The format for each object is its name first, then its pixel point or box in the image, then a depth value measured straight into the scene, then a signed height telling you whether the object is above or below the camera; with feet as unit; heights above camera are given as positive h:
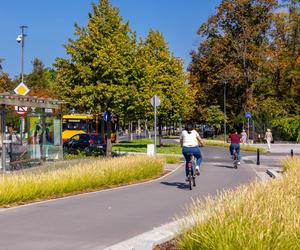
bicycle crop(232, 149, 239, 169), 79.30 -3.76
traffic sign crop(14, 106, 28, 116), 64.99 +3.09
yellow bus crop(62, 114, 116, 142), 153.28 +3.13
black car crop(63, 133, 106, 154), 112.16 -1.76
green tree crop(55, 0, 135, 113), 86.07 +11.38
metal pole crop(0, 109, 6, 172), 58.54 -0.73
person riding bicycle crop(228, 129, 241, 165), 80.28 -0.99
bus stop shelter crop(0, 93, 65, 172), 60.03 +0.30
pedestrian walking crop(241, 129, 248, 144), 154.61 -1.08
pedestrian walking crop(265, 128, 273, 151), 143.02 -0.81
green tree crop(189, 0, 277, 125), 212.23 +35.44
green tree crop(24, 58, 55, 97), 313.32 +35.29
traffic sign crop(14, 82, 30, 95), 68.28 +5.79
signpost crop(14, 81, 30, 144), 65.49 +3.35
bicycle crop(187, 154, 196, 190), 49.03 -3.10
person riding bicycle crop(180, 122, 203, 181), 49.49 -0.75
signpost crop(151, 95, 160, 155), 80.20 +4.92
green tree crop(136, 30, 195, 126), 137.45 +13.43
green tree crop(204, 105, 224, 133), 222.28 +7.20
